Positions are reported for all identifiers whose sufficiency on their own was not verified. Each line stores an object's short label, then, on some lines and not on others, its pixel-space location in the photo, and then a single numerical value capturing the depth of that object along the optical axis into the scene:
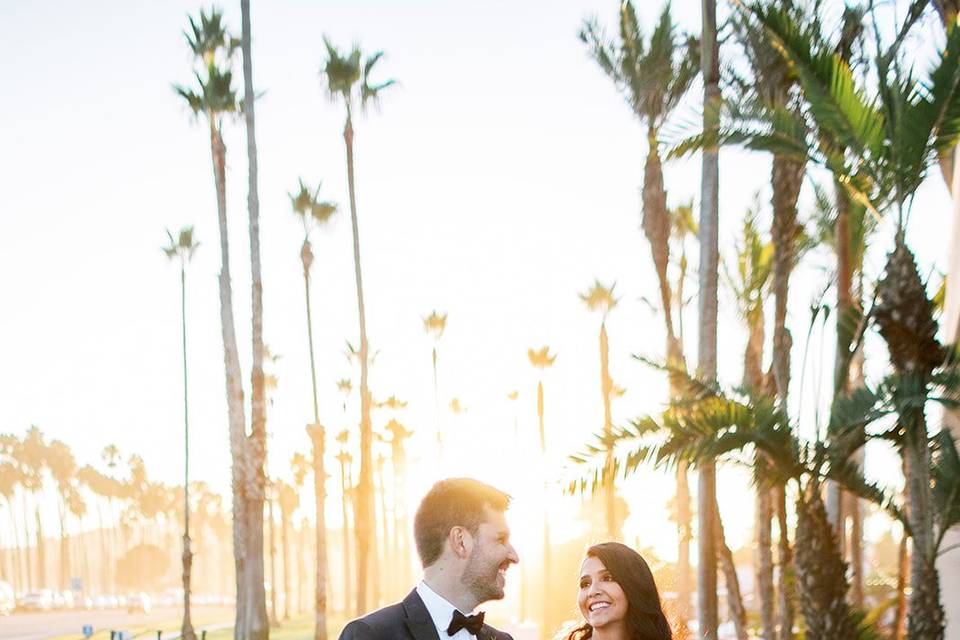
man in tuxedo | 4.57
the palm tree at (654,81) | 23.28
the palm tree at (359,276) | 32.59
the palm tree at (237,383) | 27.28
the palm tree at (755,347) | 21.81
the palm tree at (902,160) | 11.40
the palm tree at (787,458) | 11.95
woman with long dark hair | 6.50
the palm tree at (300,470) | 107.78
